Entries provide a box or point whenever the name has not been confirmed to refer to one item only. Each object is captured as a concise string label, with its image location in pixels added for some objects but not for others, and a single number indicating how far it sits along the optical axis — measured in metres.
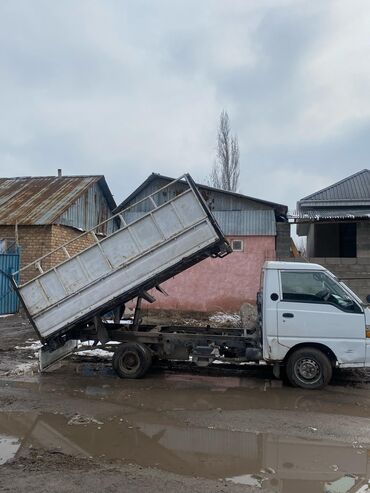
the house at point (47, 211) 20.30
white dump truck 7.97
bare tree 41.06
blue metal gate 18.96
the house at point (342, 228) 15.72
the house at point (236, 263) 18.58
